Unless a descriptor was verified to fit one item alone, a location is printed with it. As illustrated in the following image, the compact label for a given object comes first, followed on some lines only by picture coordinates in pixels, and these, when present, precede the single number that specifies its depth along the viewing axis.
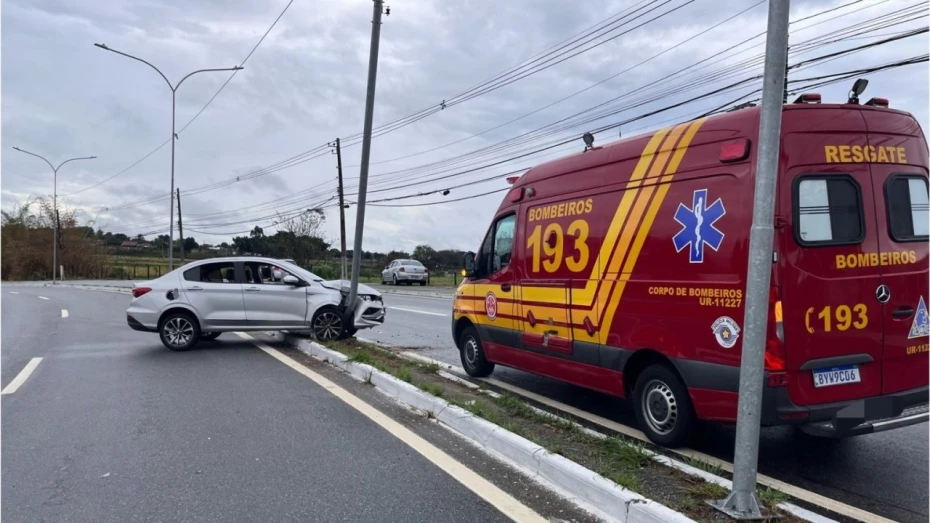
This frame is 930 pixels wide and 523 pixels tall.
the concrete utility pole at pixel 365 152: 10.53
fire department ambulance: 4.36
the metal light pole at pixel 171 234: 26.75
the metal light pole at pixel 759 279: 3.44
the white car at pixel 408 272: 37.75
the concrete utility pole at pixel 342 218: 40.56
